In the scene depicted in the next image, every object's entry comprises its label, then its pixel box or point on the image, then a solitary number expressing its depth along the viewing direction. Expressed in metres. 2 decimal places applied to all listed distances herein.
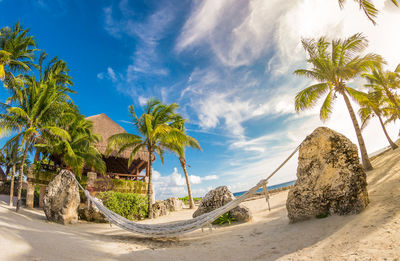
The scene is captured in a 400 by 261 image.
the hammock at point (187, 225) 3.47
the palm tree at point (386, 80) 10.65
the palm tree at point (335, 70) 7.46
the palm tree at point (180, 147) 9.73
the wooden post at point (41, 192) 9.23
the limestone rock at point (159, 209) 8.17
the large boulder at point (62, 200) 5.28
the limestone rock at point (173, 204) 10.30
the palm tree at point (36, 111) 7.23
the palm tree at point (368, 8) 3.55
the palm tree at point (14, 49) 8.66
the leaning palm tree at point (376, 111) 10.73
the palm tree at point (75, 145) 8.98
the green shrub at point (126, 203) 6.99
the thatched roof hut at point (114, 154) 12.33
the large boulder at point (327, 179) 3.13
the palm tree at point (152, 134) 8.29
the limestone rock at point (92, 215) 6.27
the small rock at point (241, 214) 5.09
